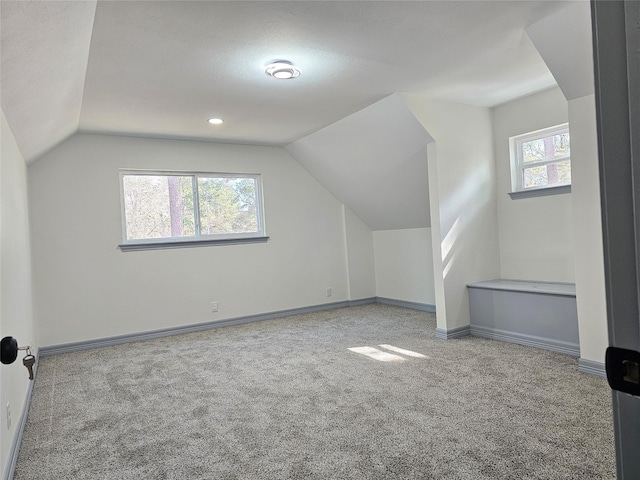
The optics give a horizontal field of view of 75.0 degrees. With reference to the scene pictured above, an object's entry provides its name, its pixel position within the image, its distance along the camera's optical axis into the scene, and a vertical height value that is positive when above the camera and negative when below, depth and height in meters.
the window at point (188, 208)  4.75 +0.44
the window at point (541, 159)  3.91 +0.65
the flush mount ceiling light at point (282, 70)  2.88 +1.20
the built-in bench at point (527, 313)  3.37 -0.77
